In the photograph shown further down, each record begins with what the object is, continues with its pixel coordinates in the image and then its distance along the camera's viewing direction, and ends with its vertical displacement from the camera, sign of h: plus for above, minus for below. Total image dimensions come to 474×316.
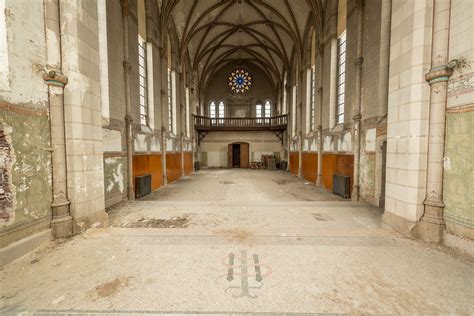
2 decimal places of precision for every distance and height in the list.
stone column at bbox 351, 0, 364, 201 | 7.59 +1.96
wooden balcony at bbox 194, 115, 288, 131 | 20.05 +2.86
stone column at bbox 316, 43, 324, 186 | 10.88 +1.54
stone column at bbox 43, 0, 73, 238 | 4.04 +0.62
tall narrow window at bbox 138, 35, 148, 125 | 9.38 +3.42
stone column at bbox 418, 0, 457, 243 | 3.88 +0.53
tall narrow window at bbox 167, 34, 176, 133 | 12.95 +3.76
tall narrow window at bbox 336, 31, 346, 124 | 9.42 +3.63
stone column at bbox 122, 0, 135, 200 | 7.64 +1.93
